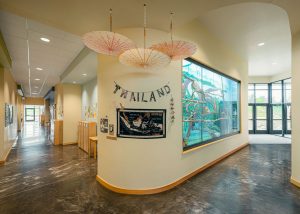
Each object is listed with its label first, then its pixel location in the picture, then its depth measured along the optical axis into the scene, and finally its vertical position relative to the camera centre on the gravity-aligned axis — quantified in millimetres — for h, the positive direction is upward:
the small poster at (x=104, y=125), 3262 -334
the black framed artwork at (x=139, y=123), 2967 -267
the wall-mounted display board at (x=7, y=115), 5375 -203
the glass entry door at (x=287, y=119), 9398 -625
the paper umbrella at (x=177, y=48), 2154 +872
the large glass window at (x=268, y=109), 9695 -23
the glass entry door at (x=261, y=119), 10453 -687
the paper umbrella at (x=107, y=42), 1881 +859
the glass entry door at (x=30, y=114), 23359 -721
